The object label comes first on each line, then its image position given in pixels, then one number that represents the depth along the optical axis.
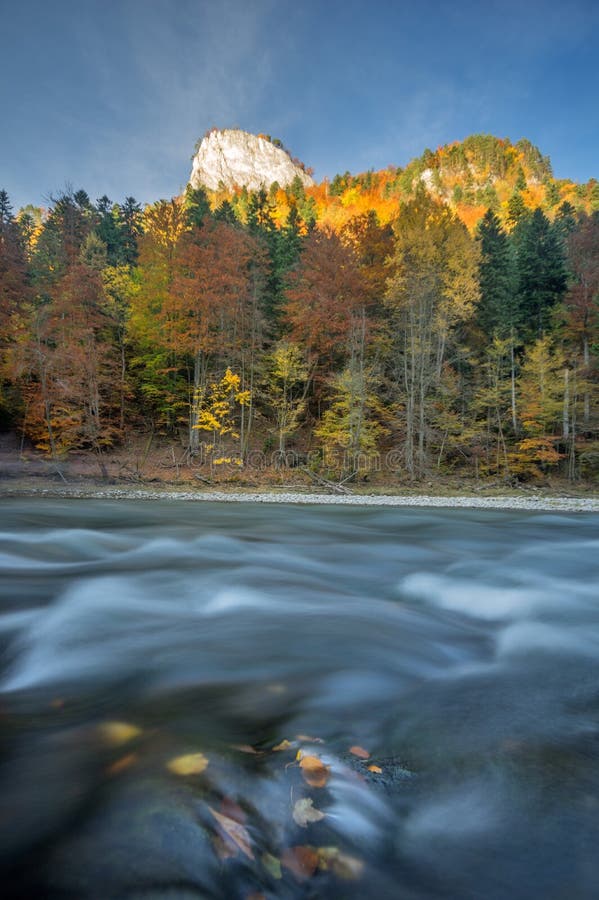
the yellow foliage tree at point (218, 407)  21.55
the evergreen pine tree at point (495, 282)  28.81
